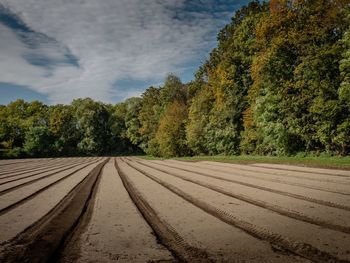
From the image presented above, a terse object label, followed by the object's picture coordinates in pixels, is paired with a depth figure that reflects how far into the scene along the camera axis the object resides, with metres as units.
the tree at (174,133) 47.78
